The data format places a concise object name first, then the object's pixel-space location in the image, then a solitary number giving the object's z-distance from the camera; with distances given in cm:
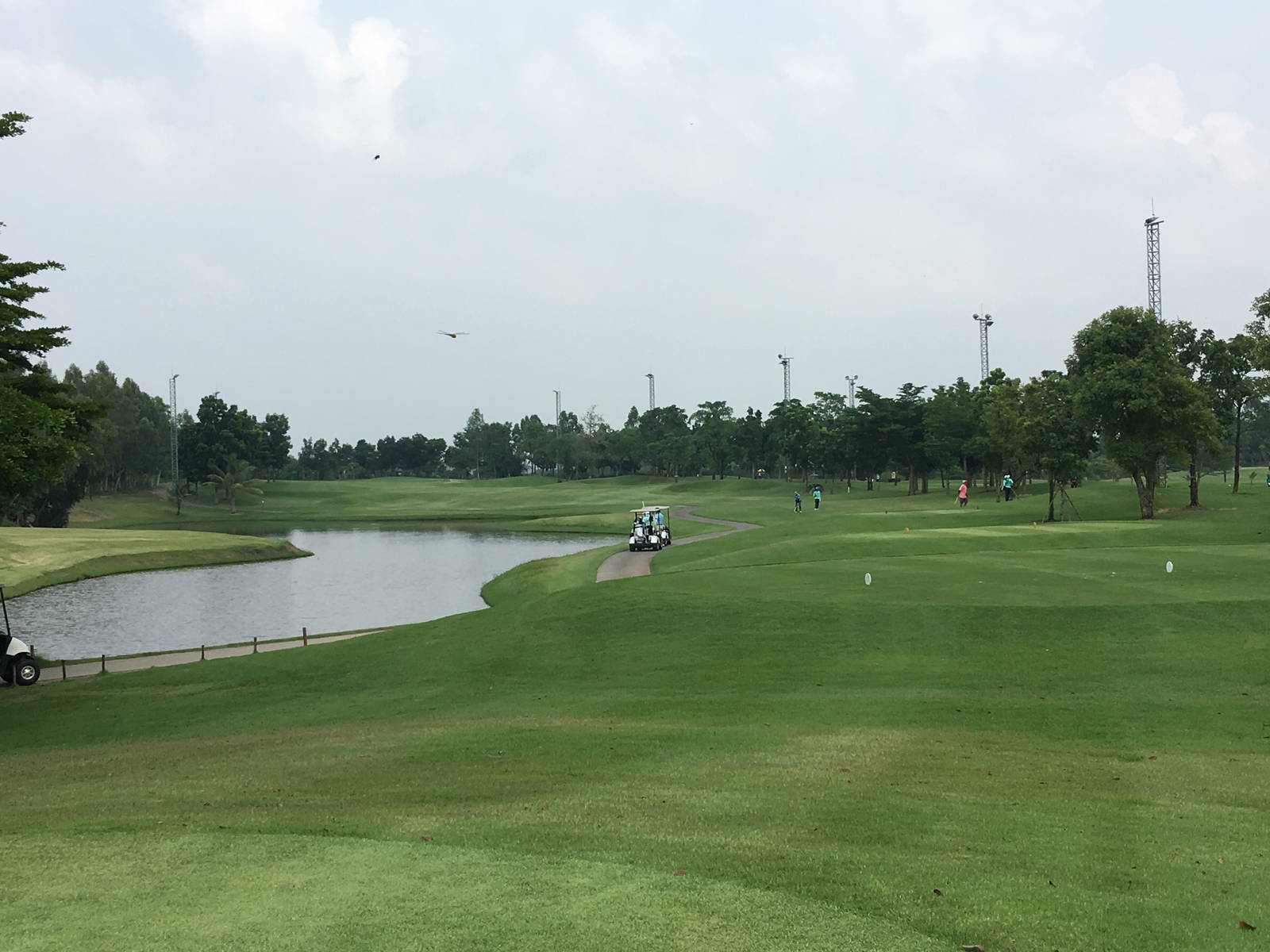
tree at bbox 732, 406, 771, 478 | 16388
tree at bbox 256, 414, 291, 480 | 17188
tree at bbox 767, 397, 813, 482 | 13925
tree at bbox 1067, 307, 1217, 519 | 5738
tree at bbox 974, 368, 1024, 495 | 7138
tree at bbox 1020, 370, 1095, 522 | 6059
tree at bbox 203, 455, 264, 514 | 14550
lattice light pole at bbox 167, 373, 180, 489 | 13231
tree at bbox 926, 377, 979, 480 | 10488
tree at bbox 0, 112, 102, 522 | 2295
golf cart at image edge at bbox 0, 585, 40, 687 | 3095
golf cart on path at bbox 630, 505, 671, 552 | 6278
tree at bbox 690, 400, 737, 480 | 16612
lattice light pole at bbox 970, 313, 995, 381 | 14475
